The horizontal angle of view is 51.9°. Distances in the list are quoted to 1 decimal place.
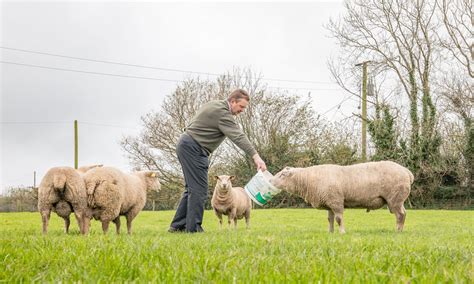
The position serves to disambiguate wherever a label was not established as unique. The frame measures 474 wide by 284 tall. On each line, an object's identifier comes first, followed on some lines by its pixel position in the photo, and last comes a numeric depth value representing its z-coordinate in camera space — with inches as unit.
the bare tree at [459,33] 1039.0
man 291.4
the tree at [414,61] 1035.9
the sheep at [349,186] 340.2
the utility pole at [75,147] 1318.0
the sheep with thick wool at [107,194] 298.0
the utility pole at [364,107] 1104.8
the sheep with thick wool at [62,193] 289.3
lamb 460.8
